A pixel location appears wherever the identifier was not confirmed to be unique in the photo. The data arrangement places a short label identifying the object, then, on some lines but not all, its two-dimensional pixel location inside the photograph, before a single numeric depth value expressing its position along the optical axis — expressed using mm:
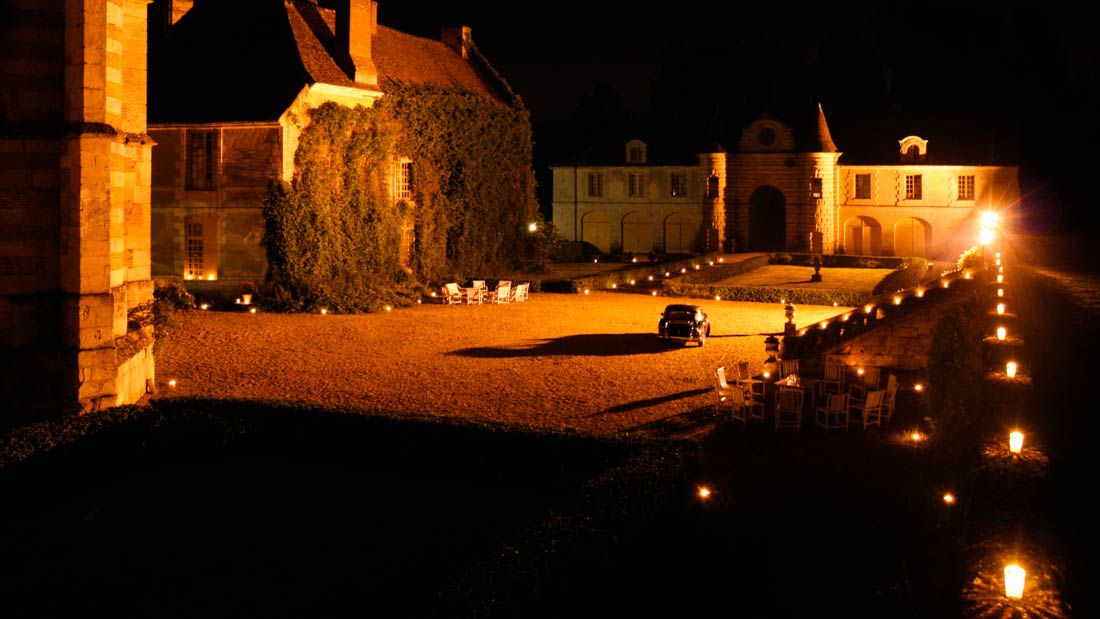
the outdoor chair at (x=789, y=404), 16172
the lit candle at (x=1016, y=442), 8359
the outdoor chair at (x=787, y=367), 18203
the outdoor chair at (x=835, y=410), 15945
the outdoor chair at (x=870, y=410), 15836
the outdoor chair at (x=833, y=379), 17672
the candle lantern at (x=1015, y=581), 6121
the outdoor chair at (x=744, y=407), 16297
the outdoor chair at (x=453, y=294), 35406
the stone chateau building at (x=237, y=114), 32906
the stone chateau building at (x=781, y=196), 55531
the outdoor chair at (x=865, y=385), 16969
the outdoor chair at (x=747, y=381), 17000
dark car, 24891
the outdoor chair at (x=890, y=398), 16312
